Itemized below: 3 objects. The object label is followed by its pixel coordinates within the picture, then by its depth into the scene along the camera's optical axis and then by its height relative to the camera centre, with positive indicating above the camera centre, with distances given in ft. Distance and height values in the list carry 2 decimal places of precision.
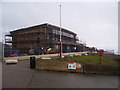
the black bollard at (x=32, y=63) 37.31 -7.18
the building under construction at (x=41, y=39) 130.13 +6.54
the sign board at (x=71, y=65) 35.26 -7.42
